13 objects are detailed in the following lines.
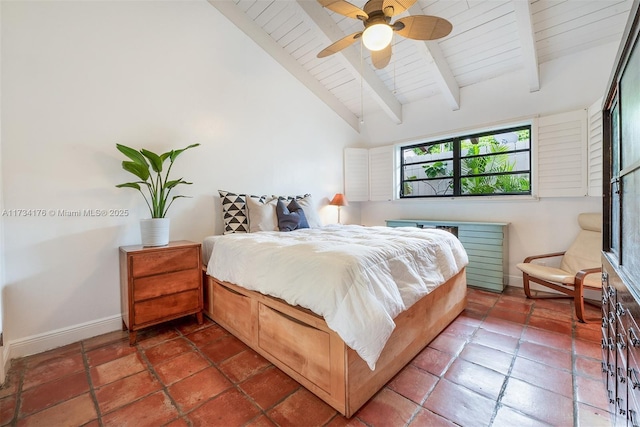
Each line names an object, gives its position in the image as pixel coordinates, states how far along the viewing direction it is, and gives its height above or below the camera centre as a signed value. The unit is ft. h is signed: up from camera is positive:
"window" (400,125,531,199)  11.23 +2.05
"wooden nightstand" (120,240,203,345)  6.69 -1.92
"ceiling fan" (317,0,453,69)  5.91 +4.33
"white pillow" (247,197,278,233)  9.36 -0.19
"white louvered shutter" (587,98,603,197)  8.37 +1.90
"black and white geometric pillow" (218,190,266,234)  9.30 -0.08
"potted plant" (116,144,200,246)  6.93 +0.71
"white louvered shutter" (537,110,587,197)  9.33 +1.94
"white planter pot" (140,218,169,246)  7.14 -0.52
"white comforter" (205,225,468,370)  4.28 -1.26
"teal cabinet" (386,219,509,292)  10.27 -1.71
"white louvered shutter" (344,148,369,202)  14.99 +2.02
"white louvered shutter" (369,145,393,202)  14.42 +1.99
